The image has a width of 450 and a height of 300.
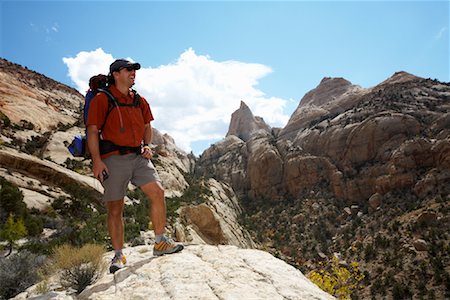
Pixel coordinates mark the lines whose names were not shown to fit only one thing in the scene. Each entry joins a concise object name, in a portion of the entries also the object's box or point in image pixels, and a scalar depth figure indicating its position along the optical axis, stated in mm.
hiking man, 4387
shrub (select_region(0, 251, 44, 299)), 5051
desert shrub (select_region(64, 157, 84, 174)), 27570
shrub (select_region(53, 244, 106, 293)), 4336
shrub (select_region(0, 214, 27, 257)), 11016
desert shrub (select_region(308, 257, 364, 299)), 9727
